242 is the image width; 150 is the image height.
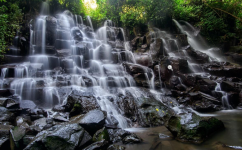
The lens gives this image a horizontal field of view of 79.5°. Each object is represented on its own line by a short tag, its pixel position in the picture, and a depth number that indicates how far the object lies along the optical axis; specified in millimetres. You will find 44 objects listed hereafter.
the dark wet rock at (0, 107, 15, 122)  4287
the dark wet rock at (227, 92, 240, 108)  7529
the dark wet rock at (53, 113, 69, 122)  4430
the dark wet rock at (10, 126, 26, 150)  3224
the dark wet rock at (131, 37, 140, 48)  14523
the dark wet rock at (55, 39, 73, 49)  11859
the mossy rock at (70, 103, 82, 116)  5270
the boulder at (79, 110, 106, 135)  3770
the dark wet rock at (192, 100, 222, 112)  6816
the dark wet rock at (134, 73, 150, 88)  9055
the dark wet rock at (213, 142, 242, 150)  2937
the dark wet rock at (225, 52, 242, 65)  11686
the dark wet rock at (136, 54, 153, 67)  10970
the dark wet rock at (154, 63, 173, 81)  9359
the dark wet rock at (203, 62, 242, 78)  9250
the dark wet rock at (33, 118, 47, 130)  3988
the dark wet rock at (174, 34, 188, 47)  13048
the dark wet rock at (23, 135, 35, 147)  3364
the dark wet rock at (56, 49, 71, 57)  11094
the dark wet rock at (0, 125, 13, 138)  3424
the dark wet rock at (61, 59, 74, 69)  9898
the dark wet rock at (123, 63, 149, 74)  9734
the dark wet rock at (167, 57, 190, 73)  9438
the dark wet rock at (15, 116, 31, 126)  4243
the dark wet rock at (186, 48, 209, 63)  11398
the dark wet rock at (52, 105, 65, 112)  5727
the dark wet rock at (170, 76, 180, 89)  8761
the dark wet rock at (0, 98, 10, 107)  4971
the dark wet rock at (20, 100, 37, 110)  5551
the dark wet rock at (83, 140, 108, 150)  3109
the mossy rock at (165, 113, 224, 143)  3453
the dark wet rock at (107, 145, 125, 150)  3193
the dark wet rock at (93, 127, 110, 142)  3467
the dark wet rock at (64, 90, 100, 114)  5288
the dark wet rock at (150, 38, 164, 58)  11656
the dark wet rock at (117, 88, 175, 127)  5270
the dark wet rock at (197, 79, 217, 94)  8004
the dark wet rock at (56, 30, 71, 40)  12704
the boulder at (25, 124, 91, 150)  3027
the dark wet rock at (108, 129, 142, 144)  3659
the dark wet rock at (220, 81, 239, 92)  7928
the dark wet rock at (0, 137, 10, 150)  3206
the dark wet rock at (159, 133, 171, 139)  3820
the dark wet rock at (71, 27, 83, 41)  13383
